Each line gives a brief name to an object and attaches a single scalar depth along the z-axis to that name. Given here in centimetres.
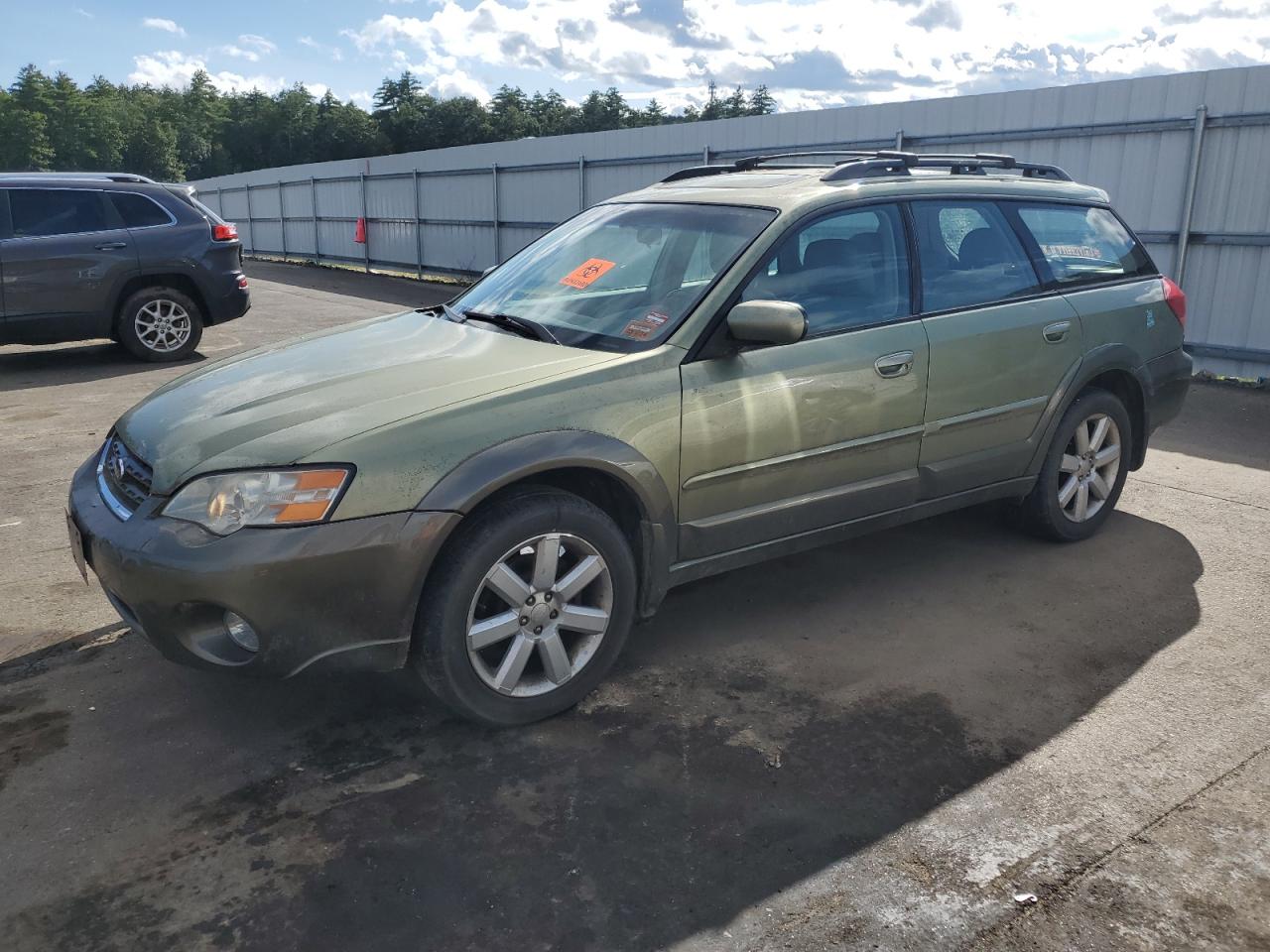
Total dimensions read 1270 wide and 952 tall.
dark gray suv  919
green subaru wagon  291
